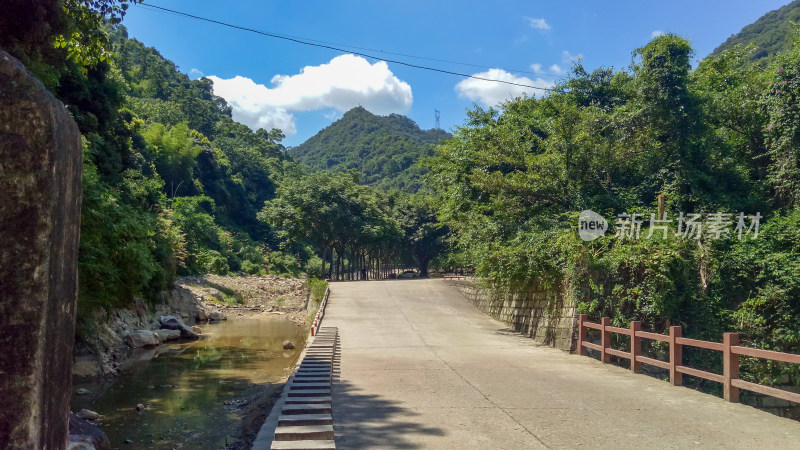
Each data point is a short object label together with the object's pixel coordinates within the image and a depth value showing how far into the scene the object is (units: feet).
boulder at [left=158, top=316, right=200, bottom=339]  50.75
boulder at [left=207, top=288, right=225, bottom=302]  77.30
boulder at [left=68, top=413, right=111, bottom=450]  16.44
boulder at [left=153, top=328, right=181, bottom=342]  47.82
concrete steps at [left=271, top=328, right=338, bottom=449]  14.34
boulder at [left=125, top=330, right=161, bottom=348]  42.96
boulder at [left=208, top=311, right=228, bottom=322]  66.62
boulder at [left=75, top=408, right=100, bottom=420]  23.12
